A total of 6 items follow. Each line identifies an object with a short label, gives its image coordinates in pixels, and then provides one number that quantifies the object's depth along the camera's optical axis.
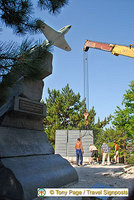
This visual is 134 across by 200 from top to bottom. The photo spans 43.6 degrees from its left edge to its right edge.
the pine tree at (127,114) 14.78
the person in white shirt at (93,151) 10.34
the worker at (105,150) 9.70
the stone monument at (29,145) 2.98
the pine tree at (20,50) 2.58
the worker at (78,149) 8.58
